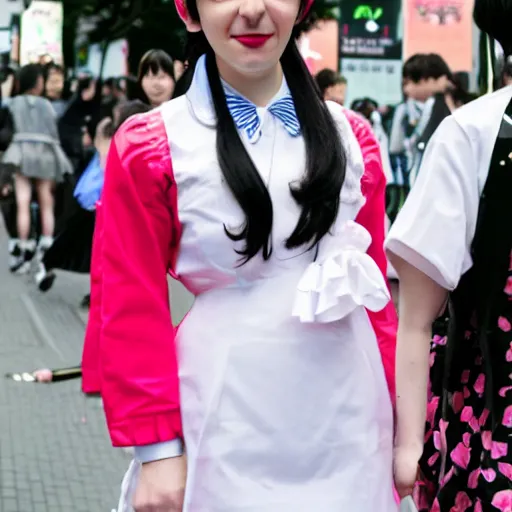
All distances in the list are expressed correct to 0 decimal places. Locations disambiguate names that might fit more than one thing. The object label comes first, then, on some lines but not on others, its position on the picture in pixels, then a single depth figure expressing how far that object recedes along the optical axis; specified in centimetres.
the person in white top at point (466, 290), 253
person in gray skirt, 1133
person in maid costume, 263
